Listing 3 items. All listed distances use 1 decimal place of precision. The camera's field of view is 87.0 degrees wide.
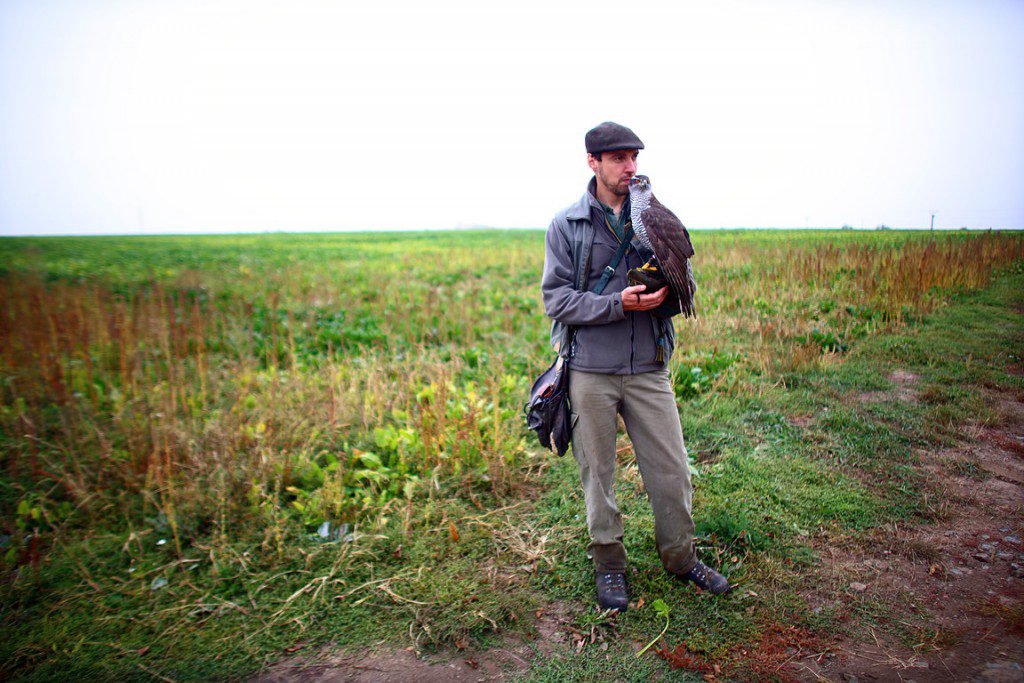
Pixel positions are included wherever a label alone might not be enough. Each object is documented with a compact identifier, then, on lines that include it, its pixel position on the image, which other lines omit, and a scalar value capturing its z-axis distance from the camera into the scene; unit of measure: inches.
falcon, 102.4
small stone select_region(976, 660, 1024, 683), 93.8
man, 109.1
